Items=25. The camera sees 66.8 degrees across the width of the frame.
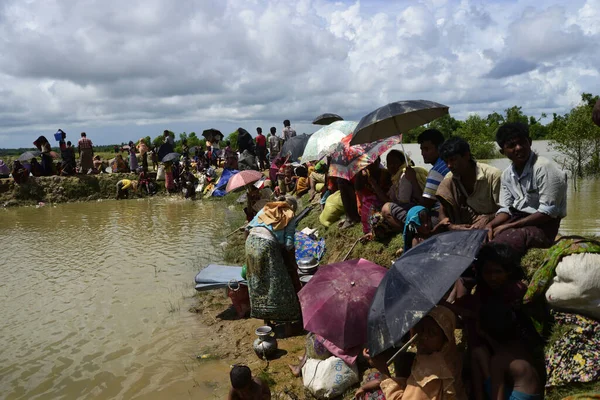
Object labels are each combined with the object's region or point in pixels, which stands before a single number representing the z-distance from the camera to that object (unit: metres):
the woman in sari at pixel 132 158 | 20.36
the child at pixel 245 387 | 3.30
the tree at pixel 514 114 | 47.50
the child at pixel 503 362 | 2.67
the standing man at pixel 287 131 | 16.19
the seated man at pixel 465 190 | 4.09
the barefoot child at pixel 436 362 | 2.85
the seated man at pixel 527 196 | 3.54
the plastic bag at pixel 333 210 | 7.66
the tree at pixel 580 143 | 19.67
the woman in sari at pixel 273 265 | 4.96
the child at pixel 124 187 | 19.42
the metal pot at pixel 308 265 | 6.11
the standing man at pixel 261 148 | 17.64
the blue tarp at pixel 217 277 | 6.12
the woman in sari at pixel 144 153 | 20.12
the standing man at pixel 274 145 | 17.12
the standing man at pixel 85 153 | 19.68
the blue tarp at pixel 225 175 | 10.70
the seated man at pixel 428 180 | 4.66
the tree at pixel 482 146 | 31.20
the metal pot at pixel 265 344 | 4.70
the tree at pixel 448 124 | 48.13
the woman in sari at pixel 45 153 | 18.78
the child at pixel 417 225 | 4.41
